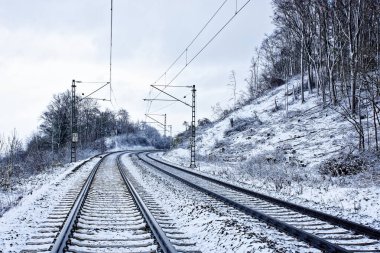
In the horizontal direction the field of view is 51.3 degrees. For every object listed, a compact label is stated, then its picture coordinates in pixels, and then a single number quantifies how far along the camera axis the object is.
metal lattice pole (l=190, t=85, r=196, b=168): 30.22
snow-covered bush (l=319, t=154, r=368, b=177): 16.78
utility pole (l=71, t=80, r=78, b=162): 34.00
